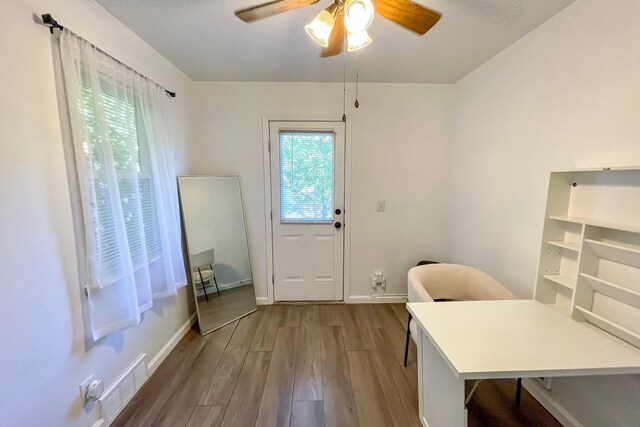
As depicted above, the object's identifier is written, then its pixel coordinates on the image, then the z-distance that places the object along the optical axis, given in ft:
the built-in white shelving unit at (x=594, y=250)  4.14
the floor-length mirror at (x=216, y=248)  8.32
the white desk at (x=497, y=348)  3.44
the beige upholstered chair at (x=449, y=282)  6.73
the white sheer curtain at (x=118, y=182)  4.50
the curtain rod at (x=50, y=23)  4.02
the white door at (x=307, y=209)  9.57
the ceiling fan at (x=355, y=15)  3.84
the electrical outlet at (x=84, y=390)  4.71
